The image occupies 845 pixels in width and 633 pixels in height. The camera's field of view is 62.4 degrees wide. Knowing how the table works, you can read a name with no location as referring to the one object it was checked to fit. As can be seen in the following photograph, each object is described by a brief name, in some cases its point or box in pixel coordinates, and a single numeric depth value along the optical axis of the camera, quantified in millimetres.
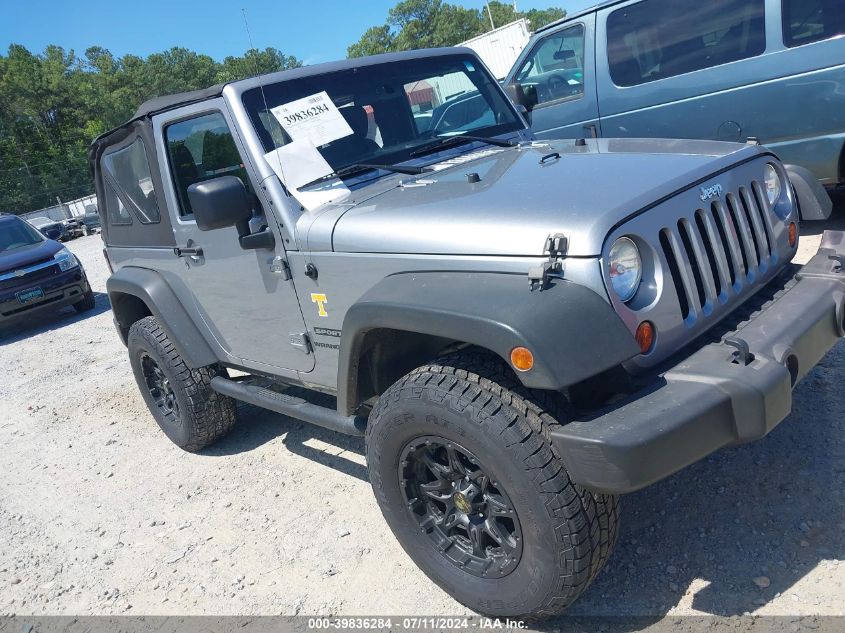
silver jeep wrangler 2100
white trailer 18453
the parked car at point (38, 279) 9555
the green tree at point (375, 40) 80188
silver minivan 5285
